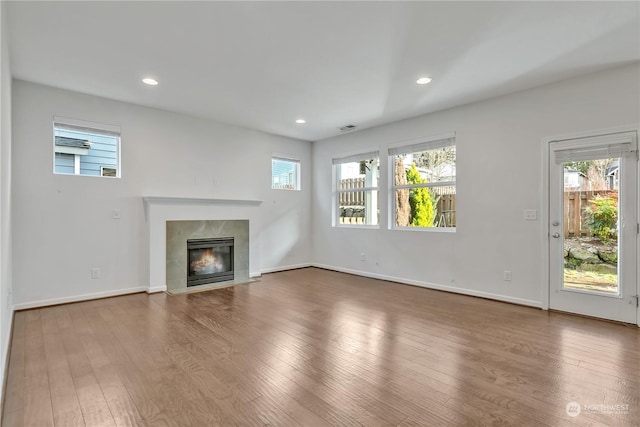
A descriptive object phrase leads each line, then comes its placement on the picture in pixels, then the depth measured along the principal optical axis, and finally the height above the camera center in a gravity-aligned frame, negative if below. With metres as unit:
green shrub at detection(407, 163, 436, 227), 5.15 +0.13
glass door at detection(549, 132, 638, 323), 3.39 -0.17
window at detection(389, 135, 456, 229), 4.90 +0.45
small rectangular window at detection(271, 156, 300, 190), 6.46 +0.79
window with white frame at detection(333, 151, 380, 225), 6.02 +0.44
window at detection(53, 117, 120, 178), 4.11 +0.85
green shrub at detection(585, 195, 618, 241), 3.50 -0.06
